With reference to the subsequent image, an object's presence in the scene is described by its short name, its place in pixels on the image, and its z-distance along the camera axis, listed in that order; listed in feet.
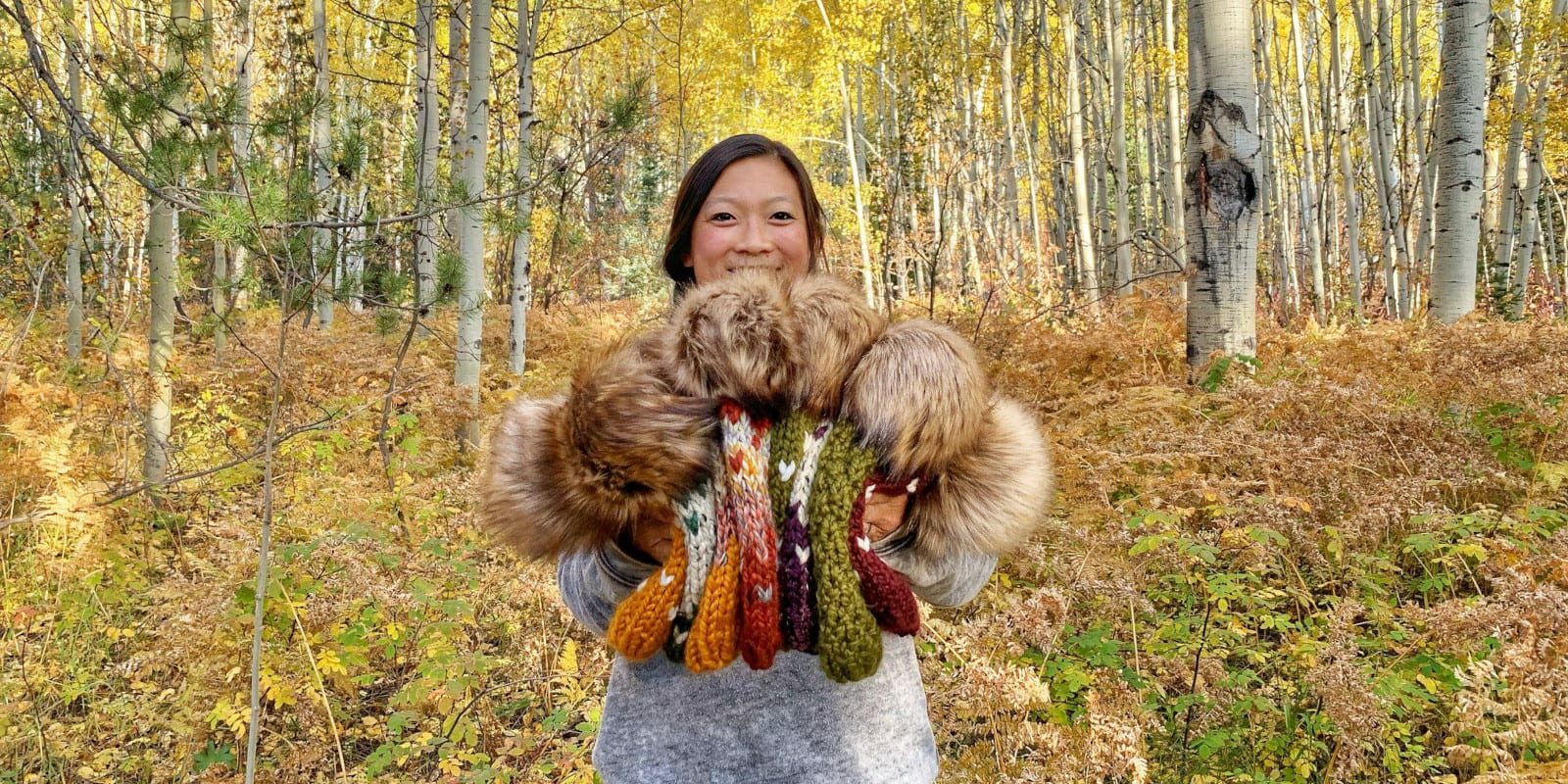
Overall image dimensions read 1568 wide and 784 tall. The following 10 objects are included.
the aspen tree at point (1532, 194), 25.09
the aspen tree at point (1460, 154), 17.89
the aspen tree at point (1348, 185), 32.48
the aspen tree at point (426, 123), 16.63
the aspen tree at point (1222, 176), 14.71
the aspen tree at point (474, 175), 19.56
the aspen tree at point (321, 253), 9.84
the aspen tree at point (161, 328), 14.87
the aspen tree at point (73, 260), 20.58
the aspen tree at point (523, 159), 23.41
